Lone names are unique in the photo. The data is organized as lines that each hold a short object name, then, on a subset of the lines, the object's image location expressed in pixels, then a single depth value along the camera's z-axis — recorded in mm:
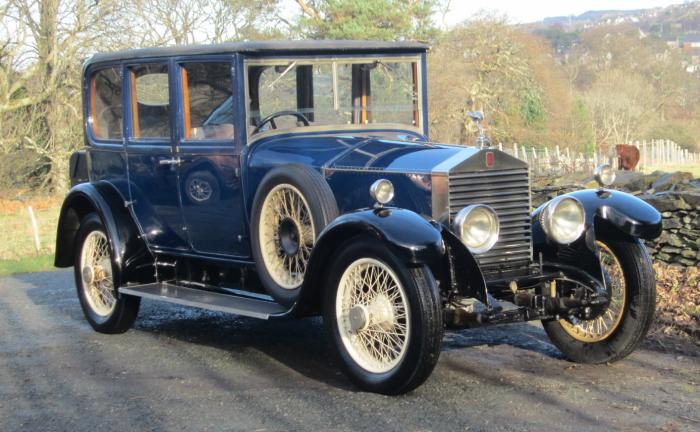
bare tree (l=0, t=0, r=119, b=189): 26000
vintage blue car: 5242
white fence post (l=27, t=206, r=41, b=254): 14827
